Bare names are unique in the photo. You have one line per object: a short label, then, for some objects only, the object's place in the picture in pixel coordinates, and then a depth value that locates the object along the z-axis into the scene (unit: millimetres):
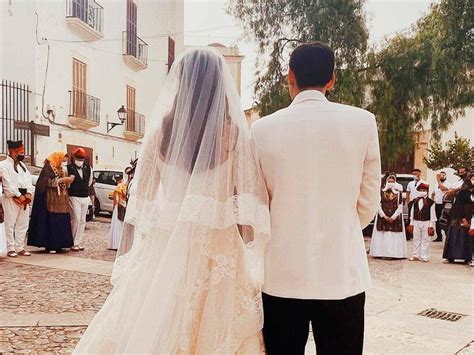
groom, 2133
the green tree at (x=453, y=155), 22422
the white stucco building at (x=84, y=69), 15930
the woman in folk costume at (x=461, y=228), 9844
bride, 2273
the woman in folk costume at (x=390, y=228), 10156
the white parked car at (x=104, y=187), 16297
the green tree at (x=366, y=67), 16047
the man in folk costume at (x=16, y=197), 8461
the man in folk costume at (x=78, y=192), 9508
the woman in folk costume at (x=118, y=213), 9391
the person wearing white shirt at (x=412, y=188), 12434
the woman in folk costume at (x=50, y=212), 9031
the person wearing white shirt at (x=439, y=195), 13336
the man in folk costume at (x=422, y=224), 10011
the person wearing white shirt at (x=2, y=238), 8039
